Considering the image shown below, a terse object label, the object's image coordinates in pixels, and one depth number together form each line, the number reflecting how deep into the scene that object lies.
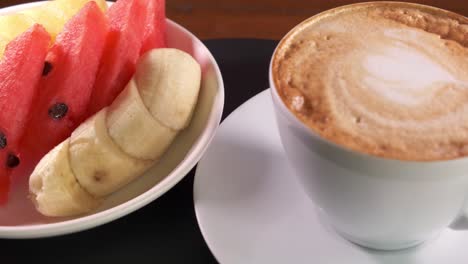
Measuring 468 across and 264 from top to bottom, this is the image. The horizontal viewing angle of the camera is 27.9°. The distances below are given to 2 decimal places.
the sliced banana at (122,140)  0.42
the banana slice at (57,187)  0.42
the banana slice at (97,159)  0.43
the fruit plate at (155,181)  0.40
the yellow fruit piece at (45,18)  0.48
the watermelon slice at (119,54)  0.46
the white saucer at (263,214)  0.39
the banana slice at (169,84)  0.44
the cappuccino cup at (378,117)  0.36
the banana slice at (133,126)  0.43
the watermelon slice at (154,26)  0.48
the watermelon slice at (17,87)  0.44
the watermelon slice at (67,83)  0.44
